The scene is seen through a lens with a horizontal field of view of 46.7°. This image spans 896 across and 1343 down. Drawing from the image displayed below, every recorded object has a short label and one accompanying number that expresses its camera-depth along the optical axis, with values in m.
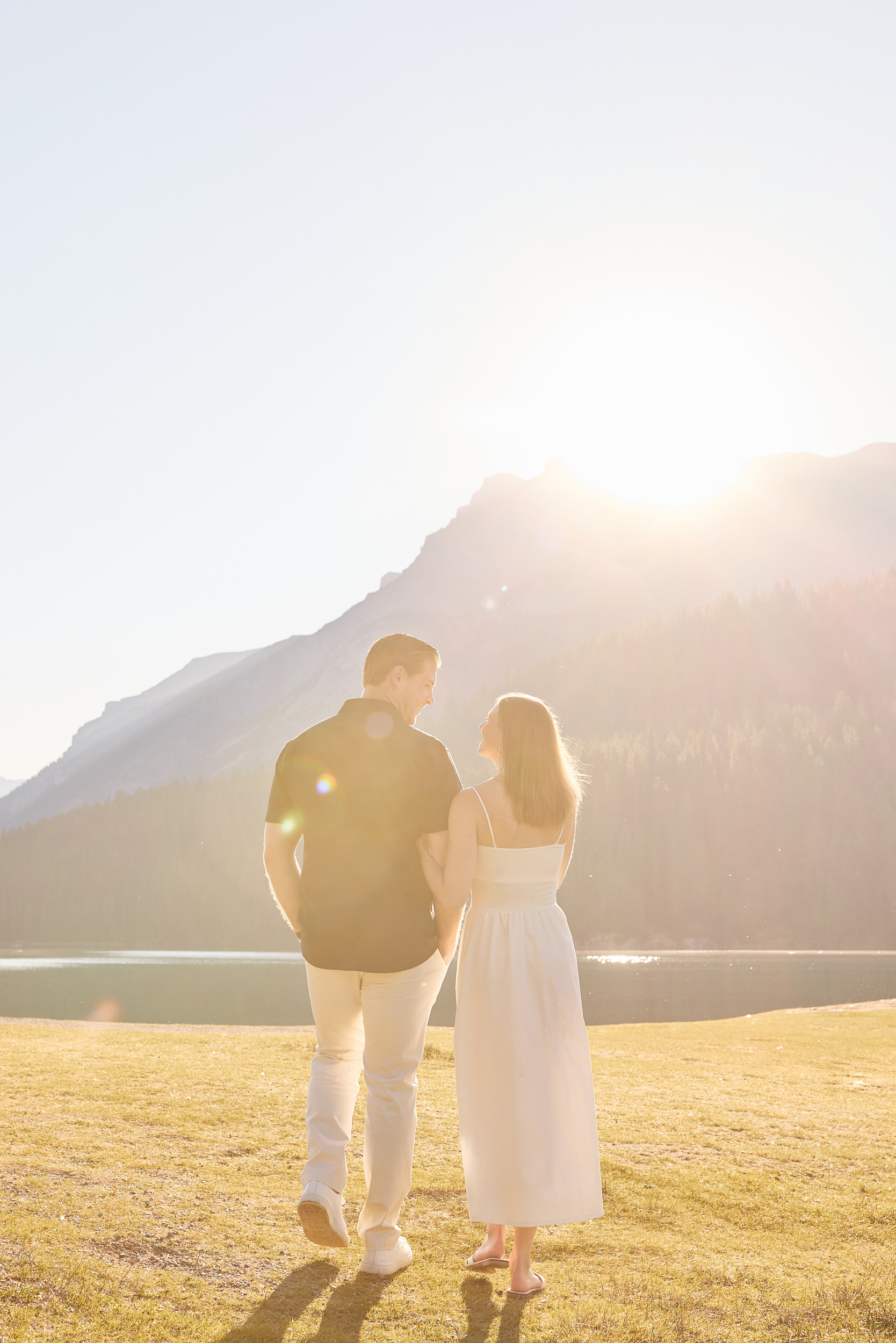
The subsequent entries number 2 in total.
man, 5.14
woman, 5.22
